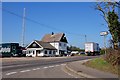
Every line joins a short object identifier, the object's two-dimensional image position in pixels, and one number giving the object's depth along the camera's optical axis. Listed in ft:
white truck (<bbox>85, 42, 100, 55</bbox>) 121.19
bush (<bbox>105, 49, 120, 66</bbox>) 29.56
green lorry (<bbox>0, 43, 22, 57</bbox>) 98.71
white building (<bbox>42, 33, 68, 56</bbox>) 138.82
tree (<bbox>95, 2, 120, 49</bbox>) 37.02
